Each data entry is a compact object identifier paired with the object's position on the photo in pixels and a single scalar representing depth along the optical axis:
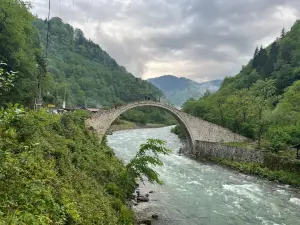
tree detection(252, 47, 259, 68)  74.38
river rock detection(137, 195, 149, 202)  18.87
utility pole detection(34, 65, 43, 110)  27.87
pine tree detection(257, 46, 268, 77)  68.49
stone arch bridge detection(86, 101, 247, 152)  39.91
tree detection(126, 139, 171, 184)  16.84
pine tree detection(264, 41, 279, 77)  65.75
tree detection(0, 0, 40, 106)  23.98
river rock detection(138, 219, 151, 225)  14.95
